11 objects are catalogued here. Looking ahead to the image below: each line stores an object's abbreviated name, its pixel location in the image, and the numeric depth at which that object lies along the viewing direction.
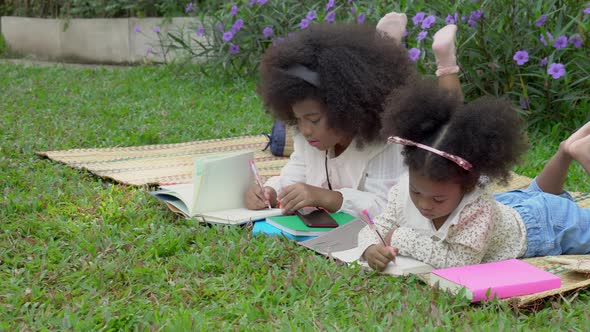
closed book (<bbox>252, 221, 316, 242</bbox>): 3.45
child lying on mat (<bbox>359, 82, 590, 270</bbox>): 2.82
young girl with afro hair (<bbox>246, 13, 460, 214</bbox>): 3.50
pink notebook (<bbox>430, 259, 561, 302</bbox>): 2.68
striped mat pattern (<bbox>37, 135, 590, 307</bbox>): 4.57
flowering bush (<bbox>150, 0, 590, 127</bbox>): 5.47
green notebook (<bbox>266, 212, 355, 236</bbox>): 3.44
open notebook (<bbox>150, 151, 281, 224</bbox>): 3.72
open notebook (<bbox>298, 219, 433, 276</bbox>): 2.98
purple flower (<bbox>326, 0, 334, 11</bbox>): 6.59
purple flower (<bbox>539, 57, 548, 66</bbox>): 5.45
